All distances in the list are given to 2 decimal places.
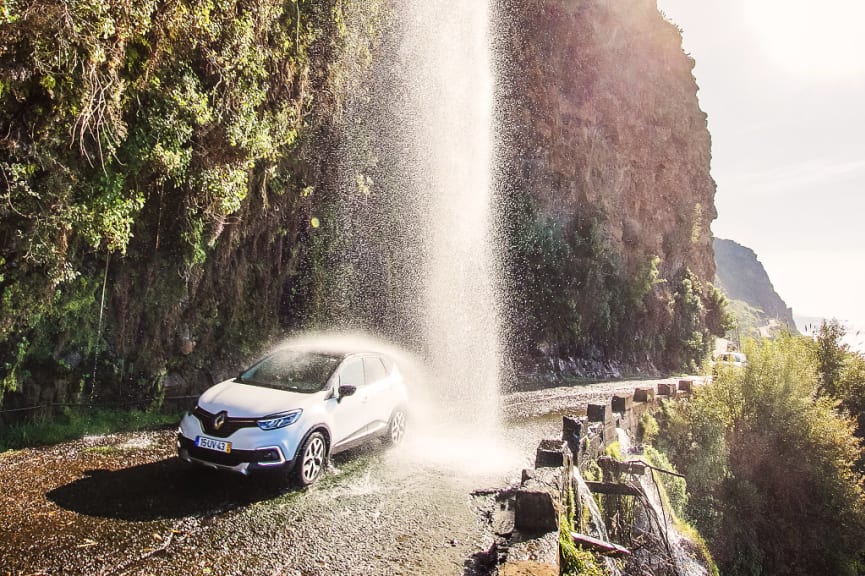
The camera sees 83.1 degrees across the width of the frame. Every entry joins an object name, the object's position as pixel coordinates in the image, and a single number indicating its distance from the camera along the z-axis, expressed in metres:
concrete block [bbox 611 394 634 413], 12.52
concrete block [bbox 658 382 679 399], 17.47
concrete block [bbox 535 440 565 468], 6.17
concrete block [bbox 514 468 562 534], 4.48
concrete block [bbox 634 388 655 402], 15.16
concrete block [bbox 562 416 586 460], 7.95
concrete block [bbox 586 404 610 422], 10.17
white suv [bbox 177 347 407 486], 5.66
